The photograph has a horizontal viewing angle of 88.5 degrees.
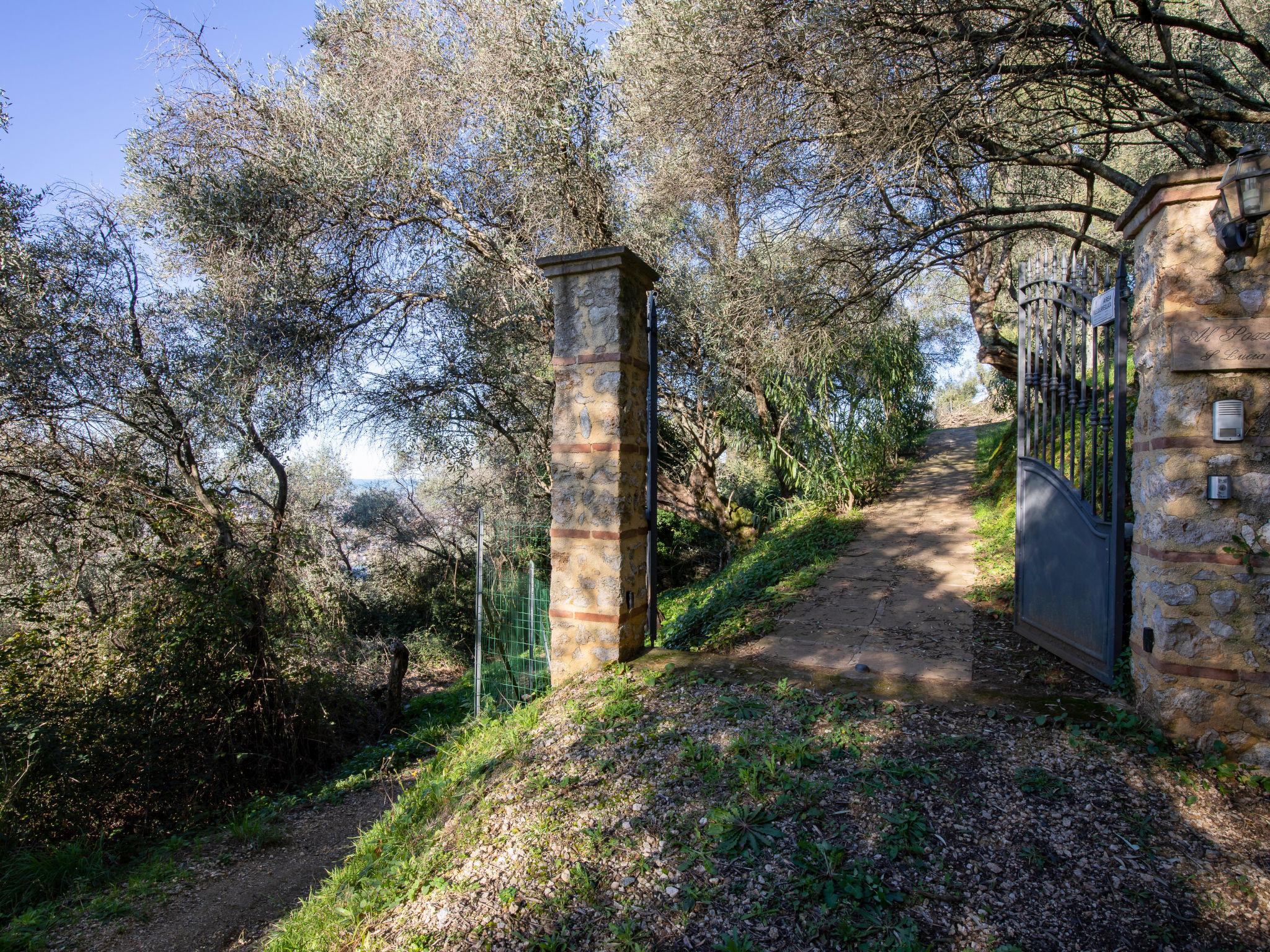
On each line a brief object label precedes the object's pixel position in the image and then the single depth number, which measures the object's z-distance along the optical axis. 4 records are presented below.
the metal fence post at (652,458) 4.64
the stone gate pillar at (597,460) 4.41
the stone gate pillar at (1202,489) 3.10
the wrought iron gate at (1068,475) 3.81
